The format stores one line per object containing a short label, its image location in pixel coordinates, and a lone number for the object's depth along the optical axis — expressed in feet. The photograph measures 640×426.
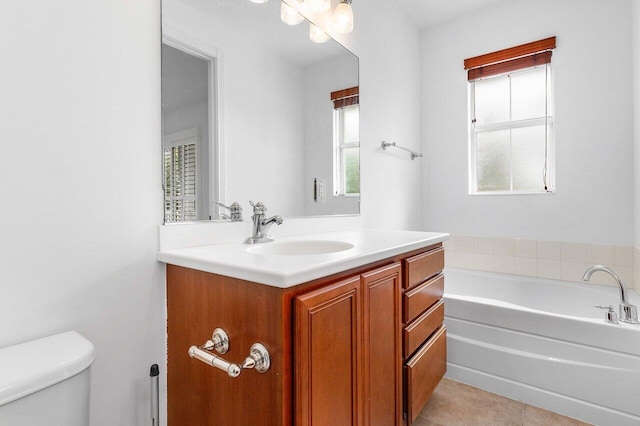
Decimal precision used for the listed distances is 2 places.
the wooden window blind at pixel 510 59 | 8.09
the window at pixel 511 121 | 8.31
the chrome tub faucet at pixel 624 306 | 5.43
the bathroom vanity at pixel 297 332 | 2.57
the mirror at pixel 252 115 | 3.74
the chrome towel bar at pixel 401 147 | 7.85
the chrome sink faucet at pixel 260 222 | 4.42
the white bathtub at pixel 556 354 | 5.08
